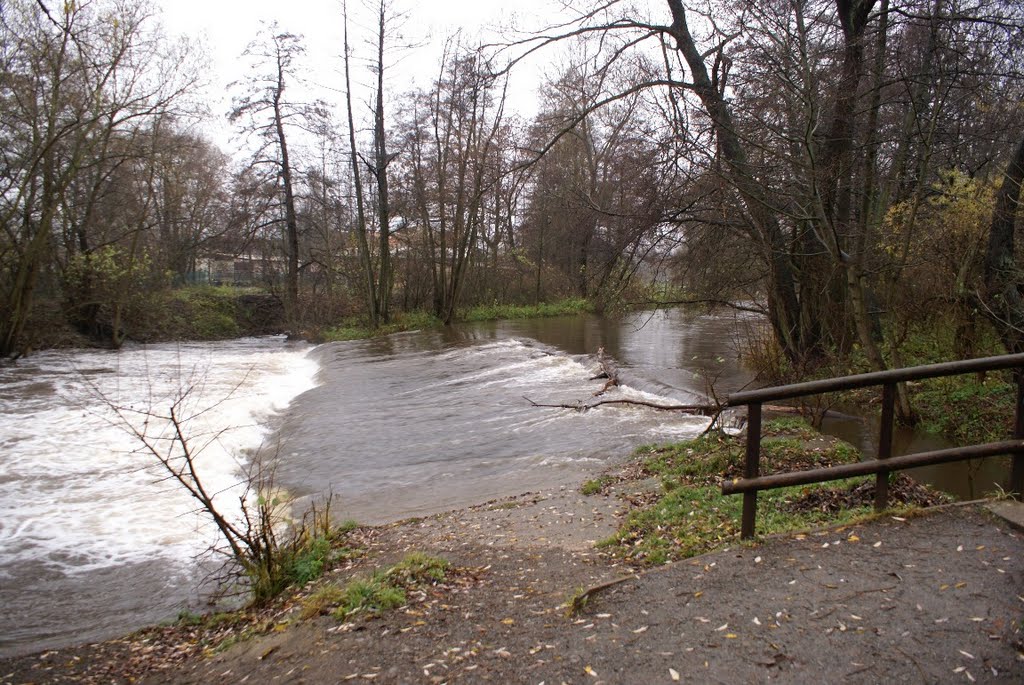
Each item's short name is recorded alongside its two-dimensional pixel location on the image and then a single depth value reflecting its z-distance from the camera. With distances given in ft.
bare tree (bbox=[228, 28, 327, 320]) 96.17
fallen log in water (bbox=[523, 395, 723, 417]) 33.96
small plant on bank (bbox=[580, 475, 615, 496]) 24.80
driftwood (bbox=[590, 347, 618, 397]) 45.74
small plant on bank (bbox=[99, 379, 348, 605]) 18.45
